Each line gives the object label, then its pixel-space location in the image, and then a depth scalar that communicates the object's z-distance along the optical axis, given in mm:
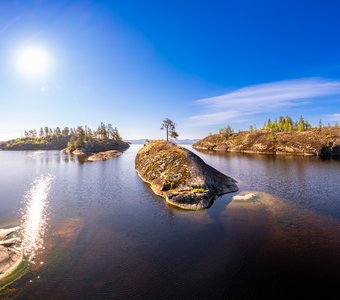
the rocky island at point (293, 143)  143125
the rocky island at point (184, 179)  40969
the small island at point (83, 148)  170075
